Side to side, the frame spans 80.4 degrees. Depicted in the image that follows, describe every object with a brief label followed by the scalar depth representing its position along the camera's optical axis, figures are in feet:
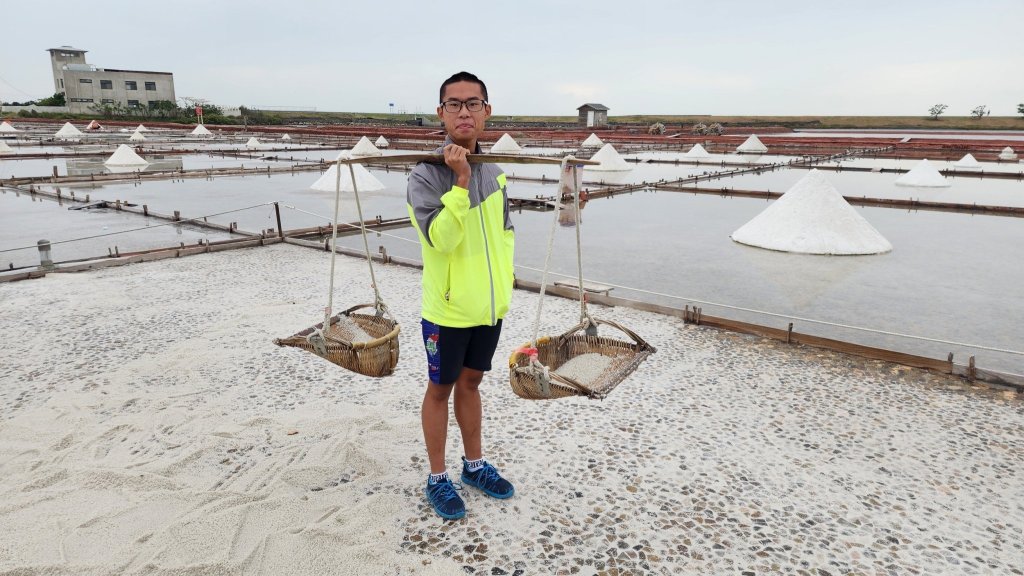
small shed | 149.79
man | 6.38
